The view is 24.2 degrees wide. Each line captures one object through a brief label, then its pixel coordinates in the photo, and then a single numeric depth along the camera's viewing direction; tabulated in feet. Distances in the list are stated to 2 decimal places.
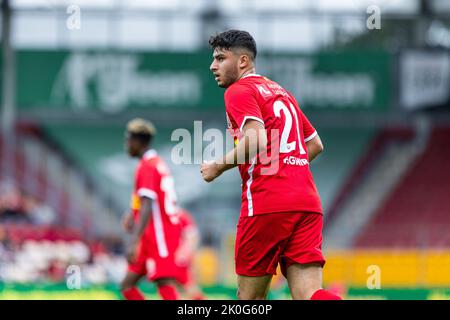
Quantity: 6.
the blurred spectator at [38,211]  68.90
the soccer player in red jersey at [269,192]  19.12
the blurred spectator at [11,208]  66.80
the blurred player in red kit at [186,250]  40.01
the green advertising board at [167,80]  73.72
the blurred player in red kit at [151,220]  29.25
